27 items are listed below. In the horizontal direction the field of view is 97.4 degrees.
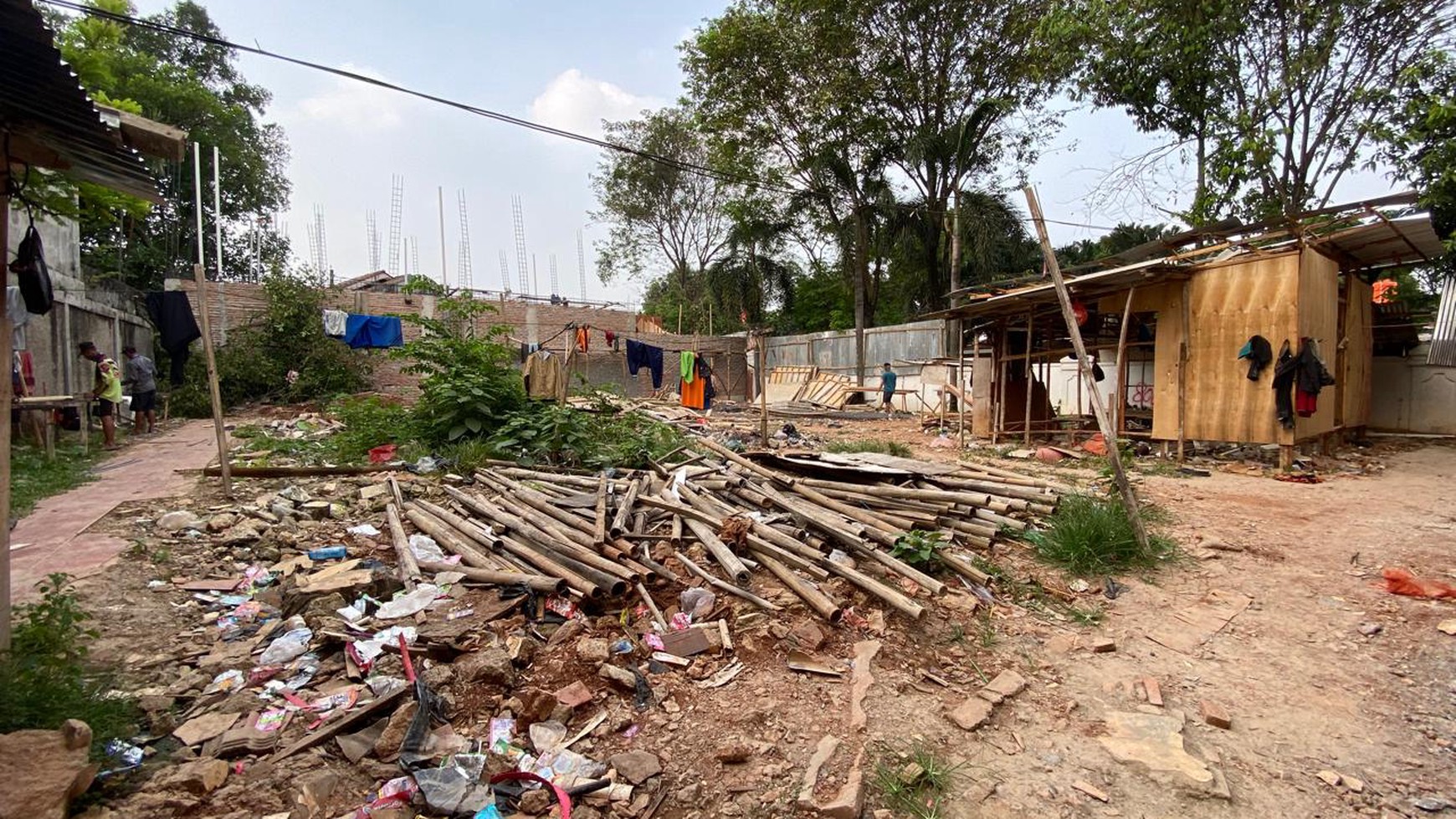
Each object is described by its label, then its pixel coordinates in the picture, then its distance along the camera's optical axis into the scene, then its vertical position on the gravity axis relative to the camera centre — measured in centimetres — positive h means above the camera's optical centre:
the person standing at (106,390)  904 +5
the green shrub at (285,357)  1433 +79
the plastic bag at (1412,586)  424 -143
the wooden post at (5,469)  268 -32
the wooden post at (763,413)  917 -43
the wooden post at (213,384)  549 +7
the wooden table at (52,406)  692 -13
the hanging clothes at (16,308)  444 +68
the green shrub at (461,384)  809 +5
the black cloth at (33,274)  312 +59
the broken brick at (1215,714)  301 -161
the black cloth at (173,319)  1147 +132
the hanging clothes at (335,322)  1541 +164
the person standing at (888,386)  1786 -12
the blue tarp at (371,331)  1556 +143
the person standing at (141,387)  1013 +8
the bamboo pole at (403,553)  414 -115
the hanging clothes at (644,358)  1677 +74
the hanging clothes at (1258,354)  859 +31
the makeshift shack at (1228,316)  858 +100
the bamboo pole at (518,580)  392 -121
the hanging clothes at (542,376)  894 +15
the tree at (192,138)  2036 +936
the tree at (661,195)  2873 +934
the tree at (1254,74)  1098 +575
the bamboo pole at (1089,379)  502 +0
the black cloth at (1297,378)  816 -2
